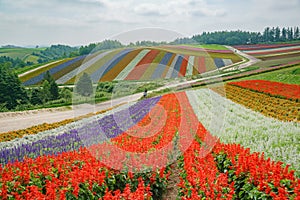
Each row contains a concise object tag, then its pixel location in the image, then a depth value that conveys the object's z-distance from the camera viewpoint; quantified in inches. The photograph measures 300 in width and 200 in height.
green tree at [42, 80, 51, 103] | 1019.4
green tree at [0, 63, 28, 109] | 927.0
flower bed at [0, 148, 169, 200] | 154.8
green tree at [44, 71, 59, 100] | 1031.9
